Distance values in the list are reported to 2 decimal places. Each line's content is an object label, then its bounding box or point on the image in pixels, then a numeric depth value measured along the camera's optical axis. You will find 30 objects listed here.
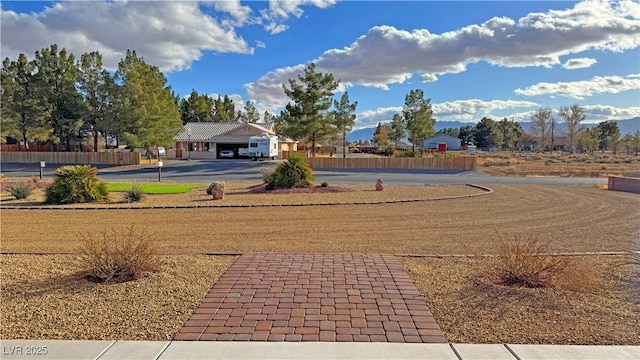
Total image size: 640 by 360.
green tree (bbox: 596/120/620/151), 89.82
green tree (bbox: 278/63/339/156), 40.69
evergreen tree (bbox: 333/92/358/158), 50.34
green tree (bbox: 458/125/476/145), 107.61
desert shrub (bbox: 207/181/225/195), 15.99
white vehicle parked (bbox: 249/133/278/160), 45.31
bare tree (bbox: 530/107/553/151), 90.31
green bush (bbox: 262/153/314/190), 18.41
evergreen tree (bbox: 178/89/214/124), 74.94
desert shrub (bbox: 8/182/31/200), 15.36
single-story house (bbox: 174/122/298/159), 52.22
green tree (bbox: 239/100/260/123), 84.88
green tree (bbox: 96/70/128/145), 41.81
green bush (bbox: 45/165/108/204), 14.30
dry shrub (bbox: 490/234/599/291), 5.28
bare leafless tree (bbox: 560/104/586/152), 84.75
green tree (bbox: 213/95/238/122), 77.31
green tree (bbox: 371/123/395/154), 62.53
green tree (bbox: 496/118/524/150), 102.00
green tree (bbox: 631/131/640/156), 70.62
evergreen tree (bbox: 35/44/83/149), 44.12
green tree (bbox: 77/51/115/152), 42.81
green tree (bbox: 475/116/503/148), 98.75
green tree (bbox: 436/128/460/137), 116.52
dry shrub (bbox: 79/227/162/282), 5.43
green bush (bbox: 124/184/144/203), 14.69
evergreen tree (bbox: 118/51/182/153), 40.09
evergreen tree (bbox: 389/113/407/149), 62.09
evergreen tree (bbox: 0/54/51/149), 44.06
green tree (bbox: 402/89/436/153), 46.28
